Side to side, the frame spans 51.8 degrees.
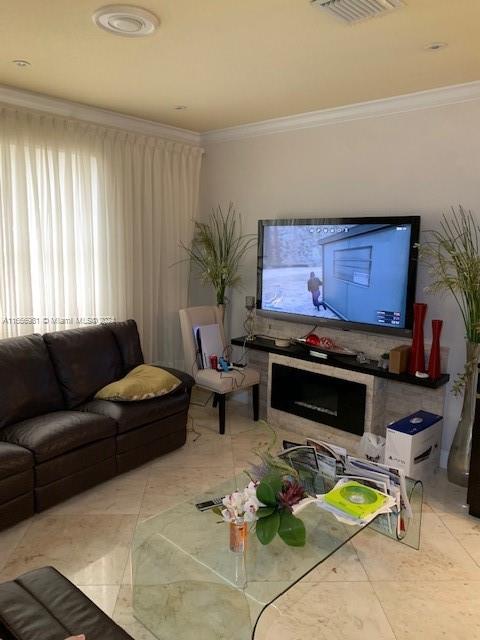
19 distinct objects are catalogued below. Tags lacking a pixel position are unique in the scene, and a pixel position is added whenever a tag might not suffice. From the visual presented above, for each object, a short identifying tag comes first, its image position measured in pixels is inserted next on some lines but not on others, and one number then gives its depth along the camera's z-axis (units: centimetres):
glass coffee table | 187
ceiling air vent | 208
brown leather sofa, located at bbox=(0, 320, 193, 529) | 272
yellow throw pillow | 332
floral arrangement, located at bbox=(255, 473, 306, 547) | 197
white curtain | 360
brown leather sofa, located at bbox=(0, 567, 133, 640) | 140
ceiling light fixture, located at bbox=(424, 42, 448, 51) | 252
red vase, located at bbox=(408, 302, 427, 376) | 336
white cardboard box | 314
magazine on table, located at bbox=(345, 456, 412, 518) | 240
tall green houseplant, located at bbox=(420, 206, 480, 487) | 305
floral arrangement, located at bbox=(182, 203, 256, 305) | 456
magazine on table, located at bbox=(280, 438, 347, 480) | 259
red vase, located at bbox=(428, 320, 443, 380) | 329
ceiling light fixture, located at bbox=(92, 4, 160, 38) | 221
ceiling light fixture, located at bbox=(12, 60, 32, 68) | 289
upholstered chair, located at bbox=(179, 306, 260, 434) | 396
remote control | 236
